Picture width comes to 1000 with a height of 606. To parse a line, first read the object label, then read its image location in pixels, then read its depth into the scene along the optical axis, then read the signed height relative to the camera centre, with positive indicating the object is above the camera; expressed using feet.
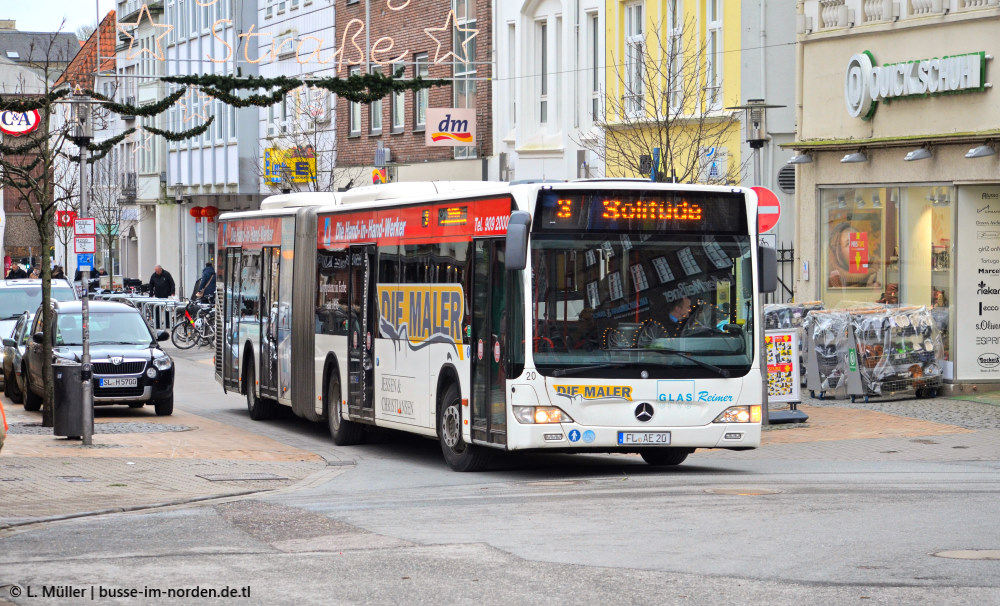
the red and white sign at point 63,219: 140.70 +4.42
